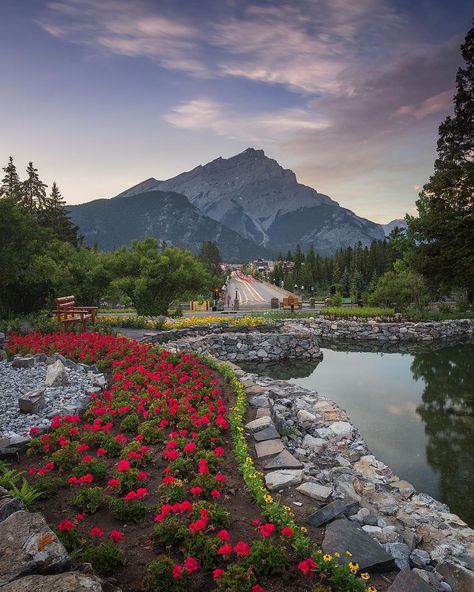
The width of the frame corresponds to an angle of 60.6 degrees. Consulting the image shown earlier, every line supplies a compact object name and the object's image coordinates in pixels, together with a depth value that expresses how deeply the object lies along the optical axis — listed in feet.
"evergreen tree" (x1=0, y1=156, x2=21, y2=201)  122.62
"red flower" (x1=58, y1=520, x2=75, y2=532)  11.75
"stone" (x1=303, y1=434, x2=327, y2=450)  25.14
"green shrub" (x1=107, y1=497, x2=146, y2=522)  13.75
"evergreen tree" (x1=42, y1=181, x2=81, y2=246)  126.52
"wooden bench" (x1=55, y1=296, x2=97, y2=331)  45.50
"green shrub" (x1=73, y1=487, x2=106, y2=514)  14.05
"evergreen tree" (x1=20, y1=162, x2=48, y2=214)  123.34
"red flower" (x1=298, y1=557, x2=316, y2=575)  10.63
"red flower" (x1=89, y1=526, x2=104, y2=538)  12.01
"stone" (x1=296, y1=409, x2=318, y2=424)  29.68
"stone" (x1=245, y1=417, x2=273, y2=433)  22.70
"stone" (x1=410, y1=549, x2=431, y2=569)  14.03
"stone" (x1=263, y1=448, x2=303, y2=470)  18.34
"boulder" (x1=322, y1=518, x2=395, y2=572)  12.18
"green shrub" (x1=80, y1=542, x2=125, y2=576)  10.98
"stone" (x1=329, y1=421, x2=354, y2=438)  27.53
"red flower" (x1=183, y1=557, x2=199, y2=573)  10.72
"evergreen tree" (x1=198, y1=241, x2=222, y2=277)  245.24
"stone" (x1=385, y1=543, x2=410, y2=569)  13.80
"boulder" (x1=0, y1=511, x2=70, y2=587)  8.91
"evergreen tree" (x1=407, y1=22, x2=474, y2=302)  76.79
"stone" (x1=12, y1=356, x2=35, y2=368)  30.76
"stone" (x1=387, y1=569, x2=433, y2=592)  10.98
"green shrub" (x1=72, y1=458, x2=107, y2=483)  16.07
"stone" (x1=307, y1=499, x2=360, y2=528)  14.23
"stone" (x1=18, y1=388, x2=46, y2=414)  22.80
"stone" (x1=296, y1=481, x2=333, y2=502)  15.98
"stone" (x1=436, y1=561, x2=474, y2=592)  12.62
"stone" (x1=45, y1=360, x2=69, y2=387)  26.91
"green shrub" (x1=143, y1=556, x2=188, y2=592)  10.41
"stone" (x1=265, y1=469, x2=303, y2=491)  16.74
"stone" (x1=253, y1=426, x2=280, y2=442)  21.54
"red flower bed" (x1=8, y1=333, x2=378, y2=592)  11.19
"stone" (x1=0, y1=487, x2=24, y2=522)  11.31
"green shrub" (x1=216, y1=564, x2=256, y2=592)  10.28
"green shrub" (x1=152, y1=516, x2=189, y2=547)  12.40
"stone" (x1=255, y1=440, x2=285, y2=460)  19.58
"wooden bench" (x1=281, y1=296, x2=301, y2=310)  107.15
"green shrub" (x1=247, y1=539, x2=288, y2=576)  11.27
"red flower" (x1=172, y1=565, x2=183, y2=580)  10.46
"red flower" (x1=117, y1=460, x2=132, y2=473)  15.66
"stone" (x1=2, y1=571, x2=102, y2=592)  8.13
